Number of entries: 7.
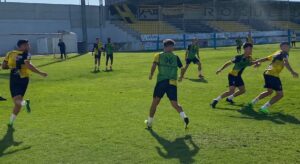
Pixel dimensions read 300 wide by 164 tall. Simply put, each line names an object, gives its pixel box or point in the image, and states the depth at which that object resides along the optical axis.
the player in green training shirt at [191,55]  18.44
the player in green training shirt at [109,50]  23.39
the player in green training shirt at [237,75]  10.70
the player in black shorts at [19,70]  8.89
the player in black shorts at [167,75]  8.21
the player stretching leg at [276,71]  9.70
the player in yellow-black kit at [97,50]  23.41
